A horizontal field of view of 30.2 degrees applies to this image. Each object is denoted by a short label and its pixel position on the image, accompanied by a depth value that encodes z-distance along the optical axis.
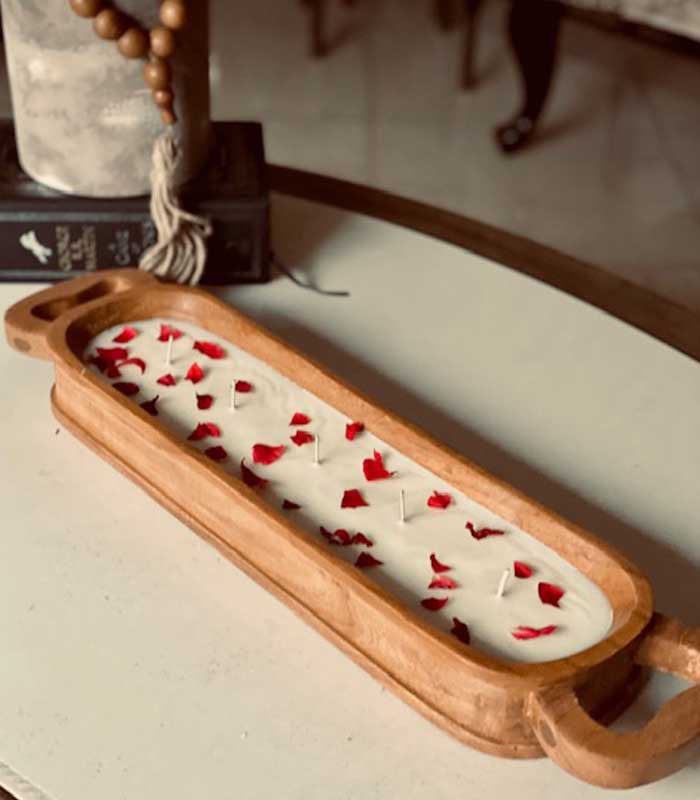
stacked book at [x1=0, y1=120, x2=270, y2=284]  0.96
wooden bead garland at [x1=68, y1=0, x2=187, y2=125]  0.88
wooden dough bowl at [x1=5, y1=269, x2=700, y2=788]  0.61
